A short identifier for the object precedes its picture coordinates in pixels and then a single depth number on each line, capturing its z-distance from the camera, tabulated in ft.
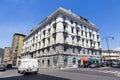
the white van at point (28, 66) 35.17
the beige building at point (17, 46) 144.84
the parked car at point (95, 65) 65.80
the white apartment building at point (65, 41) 68.38
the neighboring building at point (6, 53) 201.65
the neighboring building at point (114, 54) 164.11
